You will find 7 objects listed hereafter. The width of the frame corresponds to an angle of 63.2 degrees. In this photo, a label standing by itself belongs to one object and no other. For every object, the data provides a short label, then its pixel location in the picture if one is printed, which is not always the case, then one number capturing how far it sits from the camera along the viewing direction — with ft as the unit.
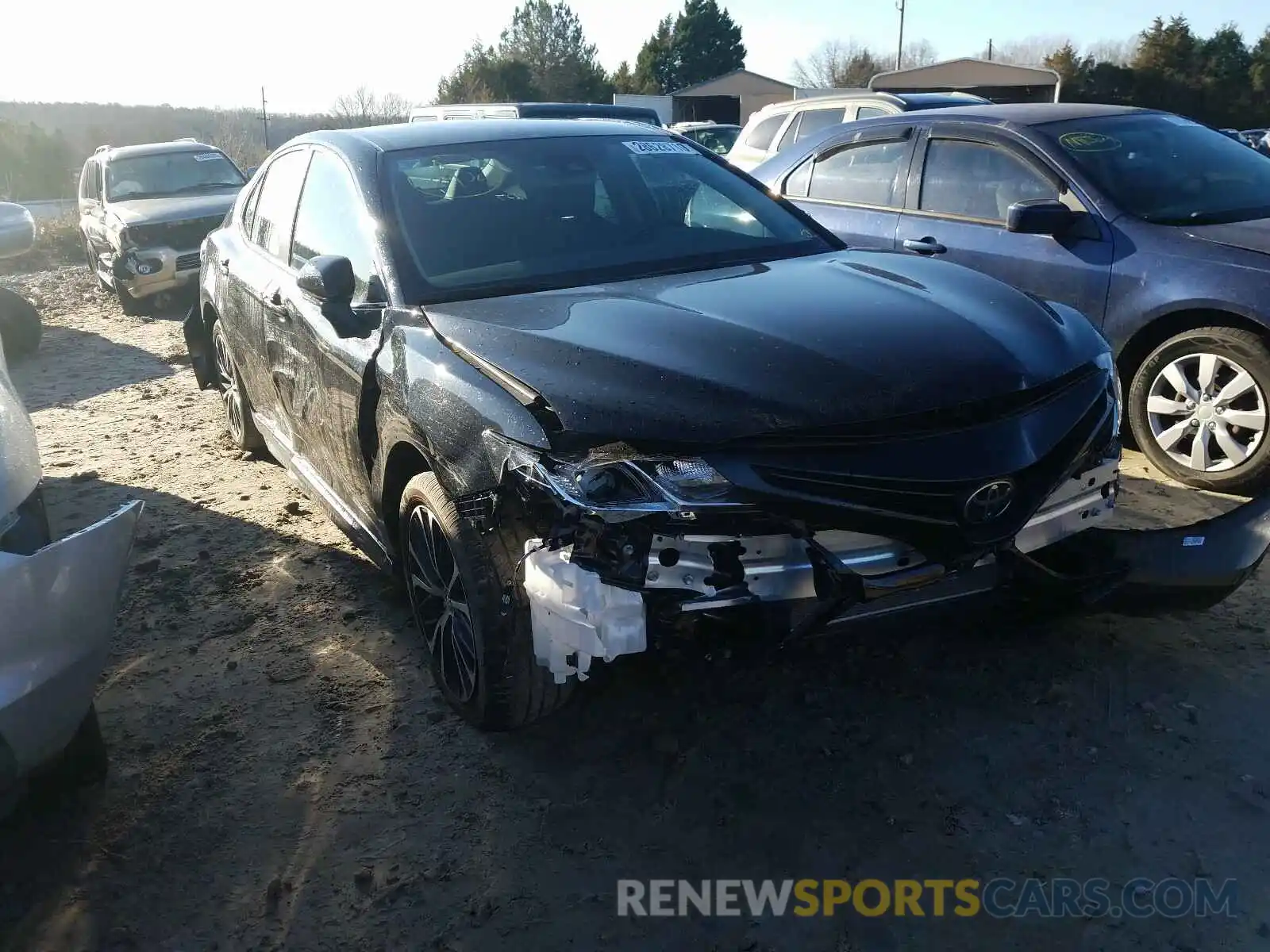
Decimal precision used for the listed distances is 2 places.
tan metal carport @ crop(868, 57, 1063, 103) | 113.39
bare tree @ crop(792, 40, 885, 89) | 191.93
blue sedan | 15.02
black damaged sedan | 8.01
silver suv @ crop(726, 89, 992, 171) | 29.91
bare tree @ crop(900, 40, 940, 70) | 207.99
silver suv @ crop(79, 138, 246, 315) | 37.01
